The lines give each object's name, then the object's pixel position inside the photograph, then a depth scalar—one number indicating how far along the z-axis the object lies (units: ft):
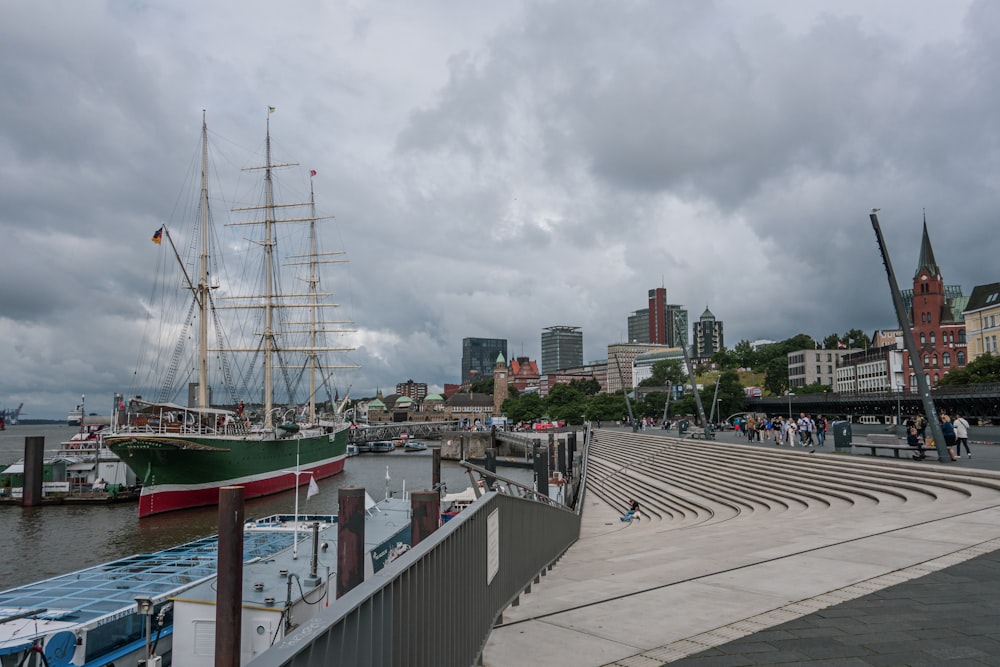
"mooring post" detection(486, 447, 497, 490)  164.41
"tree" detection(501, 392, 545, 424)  547.49
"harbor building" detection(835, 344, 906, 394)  346.95
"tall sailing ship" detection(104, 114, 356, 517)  145.69
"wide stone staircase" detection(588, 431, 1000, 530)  53.11
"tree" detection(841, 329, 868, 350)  550.77
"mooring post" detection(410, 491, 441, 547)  26.53
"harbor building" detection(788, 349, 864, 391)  473.26
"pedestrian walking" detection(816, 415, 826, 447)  109.30
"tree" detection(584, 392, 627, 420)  448.24
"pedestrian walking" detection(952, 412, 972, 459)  76.28
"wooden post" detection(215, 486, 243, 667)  36.52
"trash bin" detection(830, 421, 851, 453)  82.79
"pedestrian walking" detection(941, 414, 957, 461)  72.59
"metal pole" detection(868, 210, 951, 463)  69.26
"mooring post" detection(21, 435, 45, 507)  147.23
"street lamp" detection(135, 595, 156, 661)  38.06
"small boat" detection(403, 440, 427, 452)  415.03
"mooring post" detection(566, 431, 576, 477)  148.77
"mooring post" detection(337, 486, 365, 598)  38.88
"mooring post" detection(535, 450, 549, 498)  101.45
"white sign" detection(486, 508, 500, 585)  19.19
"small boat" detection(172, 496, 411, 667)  42.19
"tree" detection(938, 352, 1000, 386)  229.45
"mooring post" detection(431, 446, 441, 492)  121.29
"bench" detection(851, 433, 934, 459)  72.58
